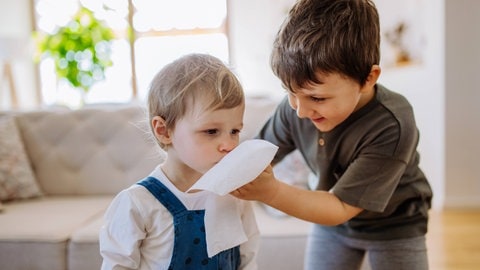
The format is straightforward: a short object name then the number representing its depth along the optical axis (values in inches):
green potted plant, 215.0
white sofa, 78.7
